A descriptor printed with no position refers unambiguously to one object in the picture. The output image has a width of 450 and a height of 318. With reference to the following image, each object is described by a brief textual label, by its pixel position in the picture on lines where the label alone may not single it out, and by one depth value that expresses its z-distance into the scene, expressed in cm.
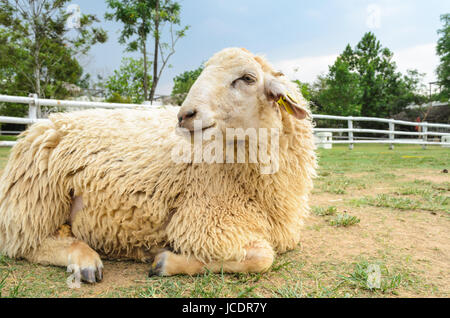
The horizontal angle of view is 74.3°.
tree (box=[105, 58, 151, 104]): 1969
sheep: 186
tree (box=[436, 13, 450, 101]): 3034
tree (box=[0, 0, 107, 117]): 1797
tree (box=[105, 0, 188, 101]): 1552
